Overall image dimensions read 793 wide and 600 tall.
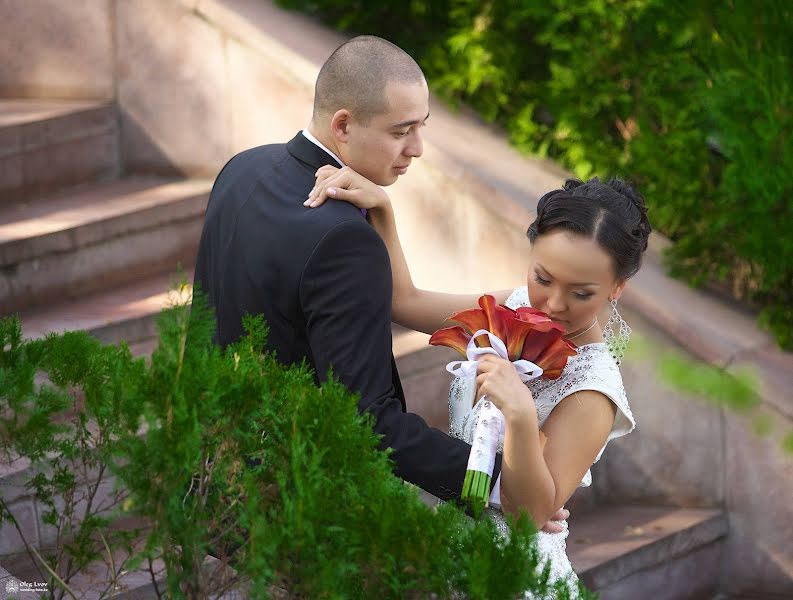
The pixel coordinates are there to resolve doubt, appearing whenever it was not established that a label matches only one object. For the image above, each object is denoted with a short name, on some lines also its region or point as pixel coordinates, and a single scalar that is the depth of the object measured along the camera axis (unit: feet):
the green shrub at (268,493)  11.57
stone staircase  31.89
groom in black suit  17.13
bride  16.88
